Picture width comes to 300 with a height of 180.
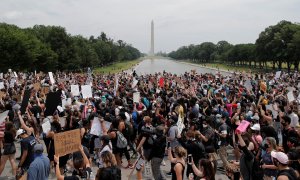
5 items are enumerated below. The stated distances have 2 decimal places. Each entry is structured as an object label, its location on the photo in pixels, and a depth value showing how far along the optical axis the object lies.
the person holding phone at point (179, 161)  5.45
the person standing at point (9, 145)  7.43
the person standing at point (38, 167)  5.34
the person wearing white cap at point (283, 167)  4.49
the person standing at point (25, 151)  7.00
